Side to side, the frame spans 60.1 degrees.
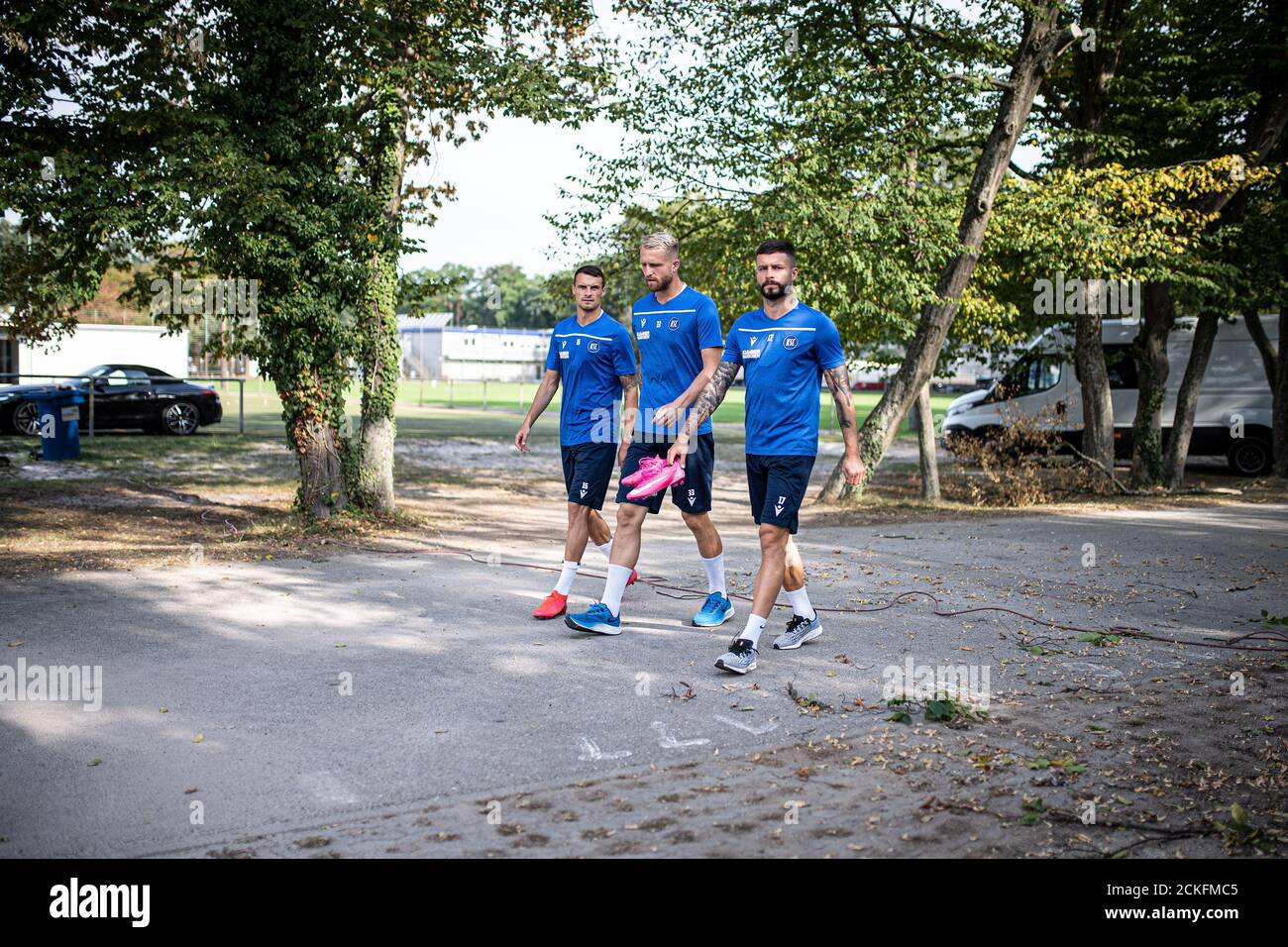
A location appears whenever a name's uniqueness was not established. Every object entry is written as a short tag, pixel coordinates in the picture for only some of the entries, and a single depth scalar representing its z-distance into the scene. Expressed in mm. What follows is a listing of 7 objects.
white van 21391
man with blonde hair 6742
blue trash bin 17047
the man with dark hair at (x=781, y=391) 6211
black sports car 23219
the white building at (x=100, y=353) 43188
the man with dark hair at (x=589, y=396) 7309
